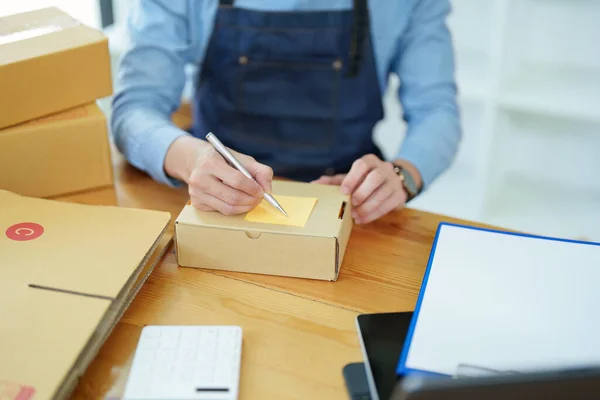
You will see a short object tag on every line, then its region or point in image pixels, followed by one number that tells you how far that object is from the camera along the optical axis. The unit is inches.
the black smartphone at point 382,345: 26.1
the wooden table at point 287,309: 27.3
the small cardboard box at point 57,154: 37.1
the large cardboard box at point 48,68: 36.1
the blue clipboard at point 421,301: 25.0
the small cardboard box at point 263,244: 32.5
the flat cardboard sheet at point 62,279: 25.2
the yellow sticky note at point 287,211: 33.4
